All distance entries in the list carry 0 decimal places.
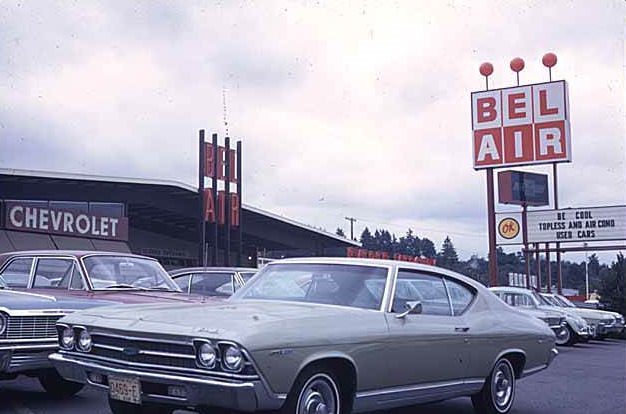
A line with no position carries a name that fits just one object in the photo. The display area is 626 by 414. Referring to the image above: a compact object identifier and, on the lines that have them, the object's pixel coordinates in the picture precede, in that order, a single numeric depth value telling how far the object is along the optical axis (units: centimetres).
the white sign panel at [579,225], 3192
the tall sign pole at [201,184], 2687
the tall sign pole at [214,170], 2780
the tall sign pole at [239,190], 2889
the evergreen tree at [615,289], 2995
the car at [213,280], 1259
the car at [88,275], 905
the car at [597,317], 2306
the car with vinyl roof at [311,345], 553
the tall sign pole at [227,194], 2825
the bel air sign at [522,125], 2766
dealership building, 2725
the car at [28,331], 732
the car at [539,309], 2036
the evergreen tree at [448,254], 8219
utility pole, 7329
